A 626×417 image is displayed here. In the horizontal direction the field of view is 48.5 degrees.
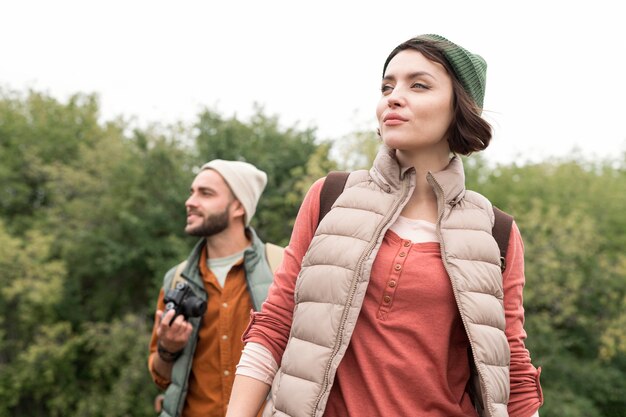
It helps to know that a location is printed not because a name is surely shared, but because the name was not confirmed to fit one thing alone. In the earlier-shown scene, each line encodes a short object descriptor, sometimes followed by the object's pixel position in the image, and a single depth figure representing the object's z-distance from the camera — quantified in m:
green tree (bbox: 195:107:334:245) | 20.16
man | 3.61
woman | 1.62
